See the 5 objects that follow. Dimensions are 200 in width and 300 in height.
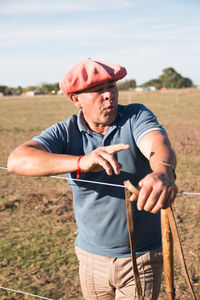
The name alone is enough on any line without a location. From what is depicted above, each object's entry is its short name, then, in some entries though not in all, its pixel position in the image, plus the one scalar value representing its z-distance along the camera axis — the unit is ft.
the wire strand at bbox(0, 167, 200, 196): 6.74
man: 6.76
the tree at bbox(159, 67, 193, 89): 278.87
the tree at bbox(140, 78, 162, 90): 314.96
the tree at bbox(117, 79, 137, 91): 203.02
